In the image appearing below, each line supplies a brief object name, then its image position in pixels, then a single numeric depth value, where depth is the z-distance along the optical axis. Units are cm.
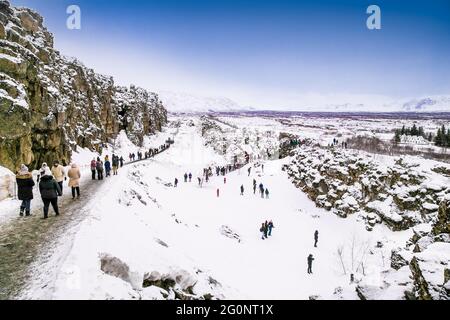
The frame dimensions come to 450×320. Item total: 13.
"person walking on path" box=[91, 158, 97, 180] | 2206
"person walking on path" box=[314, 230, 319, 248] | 2403
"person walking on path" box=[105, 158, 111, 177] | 2406
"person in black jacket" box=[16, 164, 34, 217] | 1145
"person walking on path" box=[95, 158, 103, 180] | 2207
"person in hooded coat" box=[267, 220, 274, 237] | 2520
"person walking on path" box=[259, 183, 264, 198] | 3678
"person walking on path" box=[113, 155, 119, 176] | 2553
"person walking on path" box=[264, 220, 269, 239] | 2449
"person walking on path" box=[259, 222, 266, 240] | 2441
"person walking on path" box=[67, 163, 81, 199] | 1469
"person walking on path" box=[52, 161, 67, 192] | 1448
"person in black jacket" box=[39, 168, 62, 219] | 1086
